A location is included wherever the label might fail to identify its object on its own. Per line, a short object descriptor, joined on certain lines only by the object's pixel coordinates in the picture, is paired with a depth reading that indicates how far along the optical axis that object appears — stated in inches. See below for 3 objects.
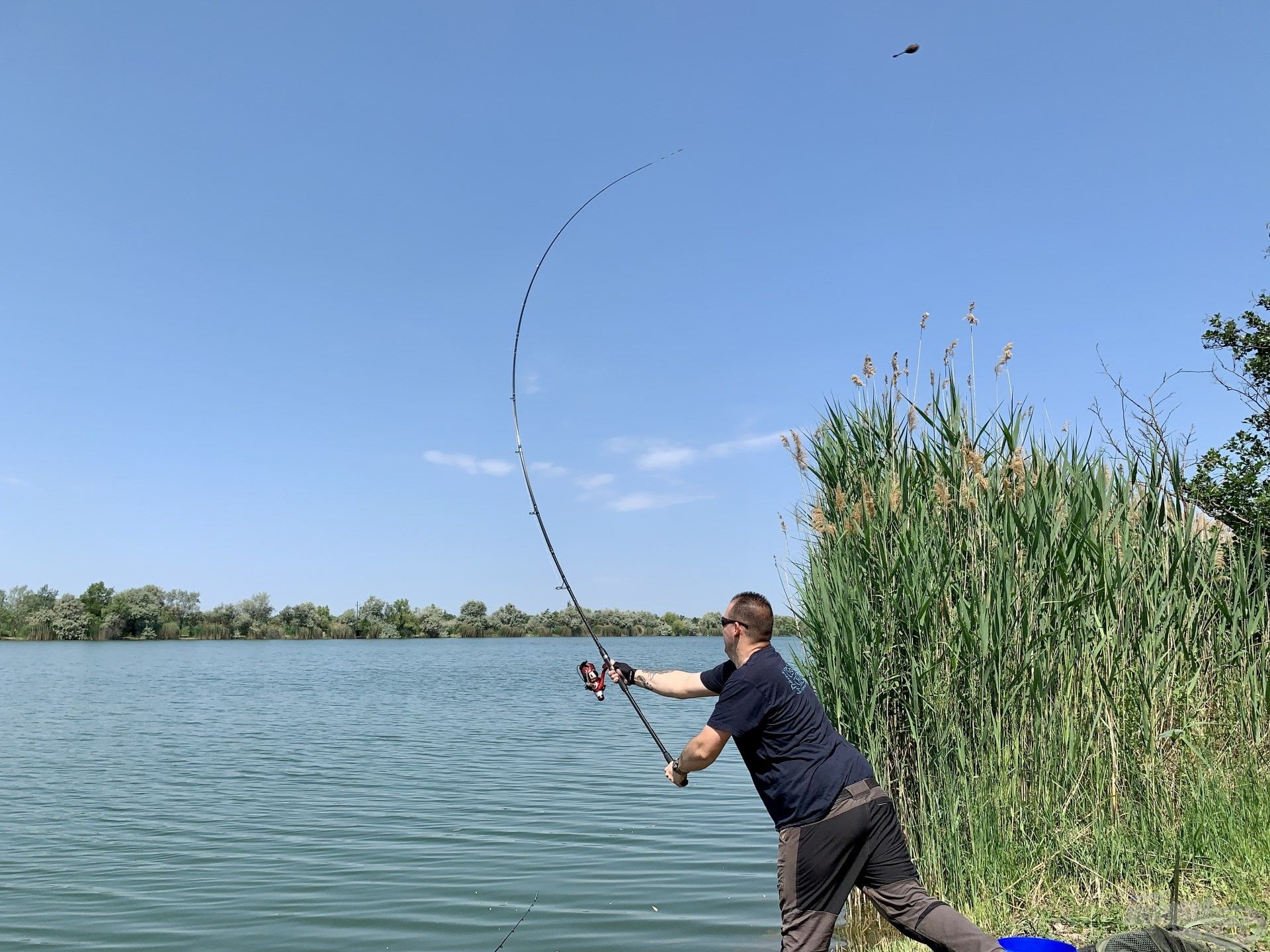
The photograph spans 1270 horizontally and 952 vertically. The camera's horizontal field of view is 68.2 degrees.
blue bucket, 153.6
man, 151.2
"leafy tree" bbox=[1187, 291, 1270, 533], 400.8
